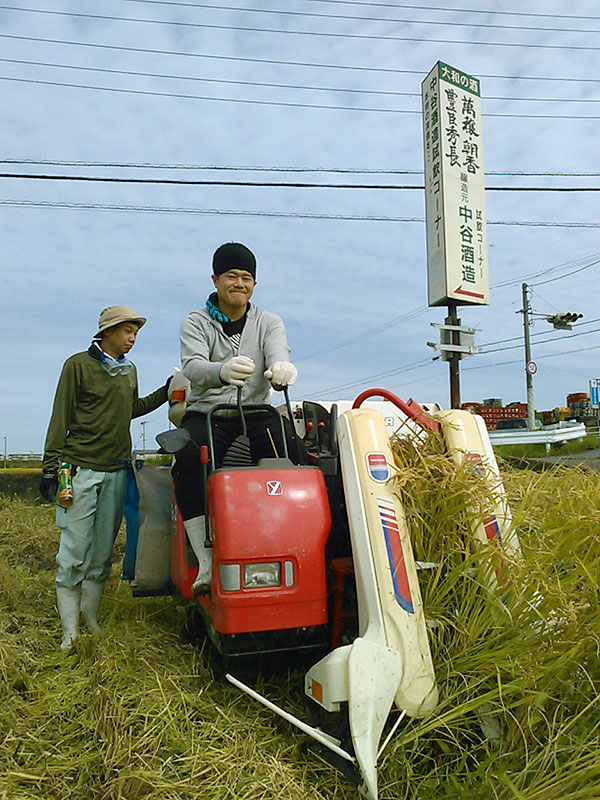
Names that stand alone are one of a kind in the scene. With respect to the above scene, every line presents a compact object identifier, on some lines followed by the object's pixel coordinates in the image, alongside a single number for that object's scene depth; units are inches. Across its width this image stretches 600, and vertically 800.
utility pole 1009.5
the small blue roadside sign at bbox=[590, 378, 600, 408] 901.9
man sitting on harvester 111.9
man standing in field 154.6
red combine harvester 82.7
